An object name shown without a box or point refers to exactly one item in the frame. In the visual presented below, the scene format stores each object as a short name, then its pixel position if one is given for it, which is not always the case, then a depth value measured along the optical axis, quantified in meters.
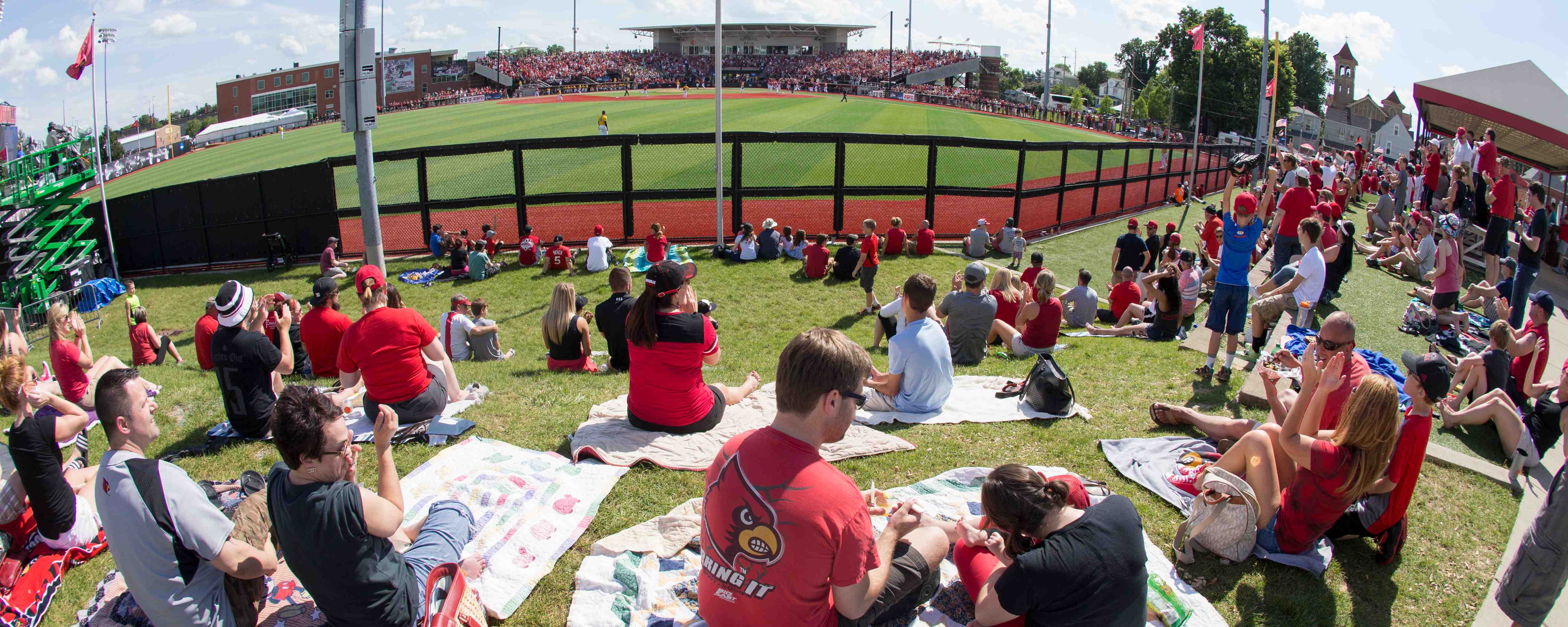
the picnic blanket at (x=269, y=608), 3.75
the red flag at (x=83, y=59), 17.61
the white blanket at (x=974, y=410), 6.48
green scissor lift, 16.33
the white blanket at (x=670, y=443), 5.53
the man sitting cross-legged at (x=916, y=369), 6.40
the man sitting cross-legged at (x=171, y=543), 3.25
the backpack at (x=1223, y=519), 4.32
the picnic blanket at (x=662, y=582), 3.87
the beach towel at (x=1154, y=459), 5.23
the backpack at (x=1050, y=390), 6.48
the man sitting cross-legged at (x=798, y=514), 2.76
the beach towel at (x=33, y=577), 4.01
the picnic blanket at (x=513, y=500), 4.26
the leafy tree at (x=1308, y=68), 103.31
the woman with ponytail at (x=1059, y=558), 3.02
